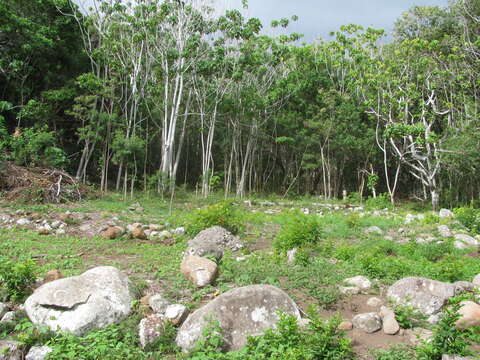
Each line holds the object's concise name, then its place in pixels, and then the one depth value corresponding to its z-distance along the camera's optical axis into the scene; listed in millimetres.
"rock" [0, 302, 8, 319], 4093
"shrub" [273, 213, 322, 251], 6891
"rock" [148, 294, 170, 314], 4199
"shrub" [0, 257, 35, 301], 4496
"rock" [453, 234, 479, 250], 7871
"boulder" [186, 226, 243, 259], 6848
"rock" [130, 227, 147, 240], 7836
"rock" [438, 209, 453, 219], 12070
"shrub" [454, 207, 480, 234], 9680
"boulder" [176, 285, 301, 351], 3688
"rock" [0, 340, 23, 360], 3434
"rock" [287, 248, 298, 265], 6062
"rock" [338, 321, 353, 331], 3988
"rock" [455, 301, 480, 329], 3902
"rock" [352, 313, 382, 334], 3986
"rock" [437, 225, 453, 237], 8930
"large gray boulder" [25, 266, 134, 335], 3840
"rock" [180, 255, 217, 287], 4895
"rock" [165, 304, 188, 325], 3965
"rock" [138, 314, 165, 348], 3648
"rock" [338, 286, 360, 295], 4896
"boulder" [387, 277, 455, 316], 4402
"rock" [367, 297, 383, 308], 4594
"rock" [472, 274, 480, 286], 5305
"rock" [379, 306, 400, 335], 3951
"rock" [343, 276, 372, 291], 5129
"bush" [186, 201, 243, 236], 7895
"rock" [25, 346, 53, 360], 3463
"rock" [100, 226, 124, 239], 7754
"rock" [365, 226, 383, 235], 9220
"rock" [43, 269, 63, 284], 4794
